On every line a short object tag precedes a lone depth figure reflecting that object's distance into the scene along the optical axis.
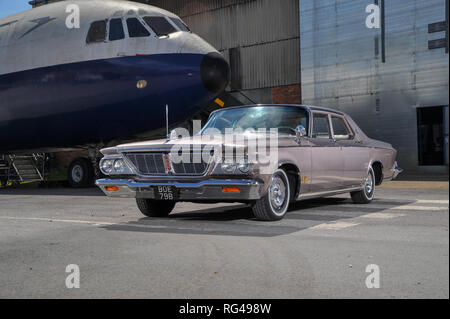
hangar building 18.84
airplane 13.50
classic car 6.40
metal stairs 18.22
